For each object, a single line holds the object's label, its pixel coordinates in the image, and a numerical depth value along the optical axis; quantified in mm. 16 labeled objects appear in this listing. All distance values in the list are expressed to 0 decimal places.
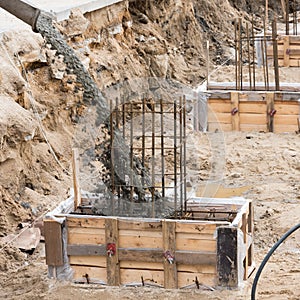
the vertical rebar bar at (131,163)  14456
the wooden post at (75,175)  15051
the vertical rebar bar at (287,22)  31071
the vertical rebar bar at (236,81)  25176
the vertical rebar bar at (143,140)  14205
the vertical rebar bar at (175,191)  14330
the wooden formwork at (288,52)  30180
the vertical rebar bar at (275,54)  24521
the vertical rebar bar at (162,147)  14095
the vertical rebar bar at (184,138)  14791
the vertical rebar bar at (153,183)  14147
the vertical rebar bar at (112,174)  14828
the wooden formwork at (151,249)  13649
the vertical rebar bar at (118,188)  15238
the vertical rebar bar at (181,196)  14658
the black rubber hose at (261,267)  10152
